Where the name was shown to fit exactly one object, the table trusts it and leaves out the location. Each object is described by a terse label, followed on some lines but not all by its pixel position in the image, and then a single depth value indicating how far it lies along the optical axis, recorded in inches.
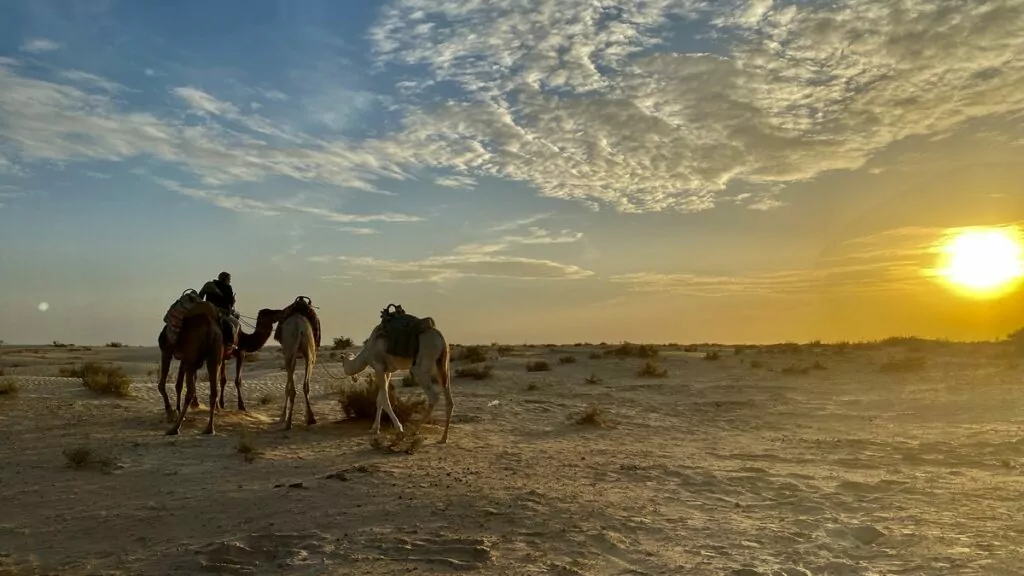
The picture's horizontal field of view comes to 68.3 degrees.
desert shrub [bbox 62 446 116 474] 390.6
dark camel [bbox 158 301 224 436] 495.8
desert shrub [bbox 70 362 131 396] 628.4
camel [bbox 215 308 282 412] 595.2
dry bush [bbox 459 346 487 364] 1180.1
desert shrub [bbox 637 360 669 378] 1006.4
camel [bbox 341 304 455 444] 506.3
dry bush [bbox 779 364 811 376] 1034.0
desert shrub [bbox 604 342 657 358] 1279.5
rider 559.5
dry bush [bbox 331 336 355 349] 1369.3
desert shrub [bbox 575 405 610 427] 610.9
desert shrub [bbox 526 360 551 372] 1037.8
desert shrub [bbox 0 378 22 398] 573.9
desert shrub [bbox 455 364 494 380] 921.5
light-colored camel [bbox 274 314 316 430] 548.1
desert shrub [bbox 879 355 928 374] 1034.7
